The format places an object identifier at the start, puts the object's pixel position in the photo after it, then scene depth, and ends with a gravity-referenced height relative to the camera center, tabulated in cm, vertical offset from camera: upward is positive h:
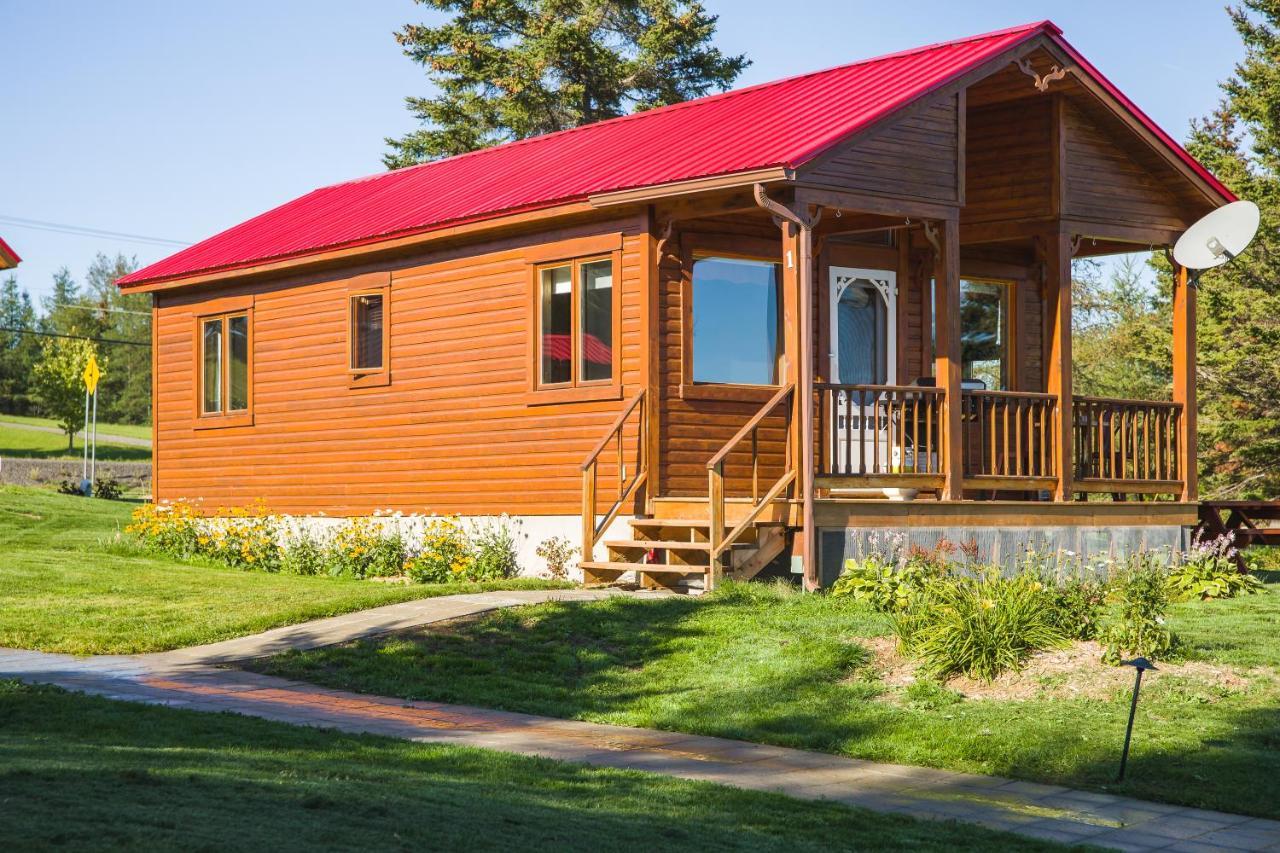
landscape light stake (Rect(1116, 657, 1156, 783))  771 -133
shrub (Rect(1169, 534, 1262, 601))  1451 -136
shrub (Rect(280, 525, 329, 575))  1797 -146
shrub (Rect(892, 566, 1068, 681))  995 -127
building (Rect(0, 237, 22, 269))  1144 +132
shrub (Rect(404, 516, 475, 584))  1634 -132
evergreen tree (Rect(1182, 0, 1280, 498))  2758 +224
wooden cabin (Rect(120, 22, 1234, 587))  1411 +118
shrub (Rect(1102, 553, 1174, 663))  996 -125
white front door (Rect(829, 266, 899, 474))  1655 +117
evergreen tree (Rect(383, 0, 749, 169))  3388 +834
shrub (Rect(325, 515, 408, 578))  1727 -133
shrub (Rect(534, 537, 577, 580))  1539 -121
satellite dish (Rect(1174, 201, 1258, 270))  1549 +208
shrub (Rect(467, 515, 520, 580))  1616 -129
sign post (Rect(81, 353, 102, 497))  3838 +122
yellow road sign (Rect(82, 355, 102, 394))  4297 +167
